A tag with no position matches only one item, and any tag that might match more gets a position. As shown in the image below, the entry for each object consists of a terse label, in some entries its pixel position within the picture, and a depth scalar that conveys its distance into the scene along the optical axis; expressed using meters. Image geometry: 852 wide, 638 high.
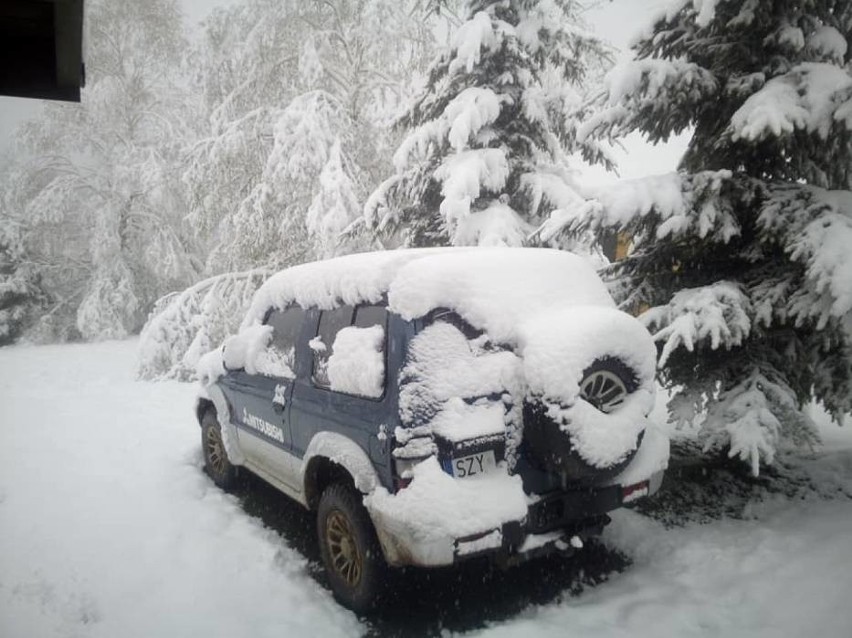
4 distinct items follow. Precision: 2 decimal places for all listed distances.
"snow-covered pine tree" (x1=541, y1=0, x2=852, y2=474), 3.75
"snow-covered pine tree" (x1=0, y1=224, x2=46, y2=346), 18.70
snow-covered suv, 2.74
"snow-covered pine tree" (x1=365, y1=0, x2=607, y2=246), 6.84
